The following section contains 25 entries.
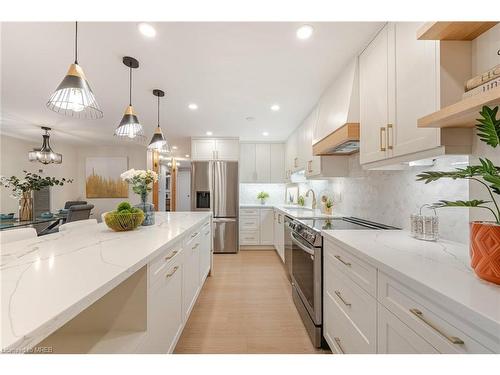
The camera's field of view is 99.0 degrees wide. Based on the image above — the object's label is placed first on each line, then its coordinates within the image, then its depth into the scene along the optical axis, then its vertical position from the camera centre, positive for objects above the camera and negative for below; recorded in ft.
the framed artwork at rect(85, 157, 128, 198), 19.97 +1.24
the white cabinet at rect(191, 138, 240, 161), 15.05 +2.89
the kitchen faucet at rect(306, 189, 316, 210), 11.72 -0.75
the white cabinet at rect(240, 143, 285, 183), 16.33 +2.20
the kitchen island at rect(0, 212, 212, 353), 1.89 -1.06
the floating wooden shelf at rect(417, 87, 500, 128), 2.51 +1.03
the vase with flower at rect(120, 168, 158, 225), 6.35 +0.18
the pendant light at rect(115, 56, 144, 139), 6.36 +2.02
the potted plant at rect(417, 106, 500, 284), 2.35 -0.44
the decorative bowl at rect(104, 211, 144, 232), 5.32 -0.77
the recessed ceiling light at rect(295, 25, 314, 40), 4.93 +3.75
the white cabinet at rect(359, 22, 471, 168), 3.47 +1.84
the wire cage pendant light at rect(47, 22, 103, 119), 4.12 +1.96
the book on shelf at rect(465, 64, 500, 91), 2.68 +1.48
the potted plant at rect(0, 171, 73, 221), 10.21 -0.22
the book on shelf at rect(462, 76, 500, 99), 2.60 +1.31
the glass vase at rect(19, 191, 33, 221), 10.34 -0.80
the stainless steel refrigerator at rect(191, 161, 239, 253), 14.67 -0.08
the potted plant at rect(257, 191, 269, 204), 16.83 -0.50
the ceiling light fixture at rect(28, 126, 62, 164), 12.57 +2.08
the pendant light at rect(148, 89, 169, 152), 8.19 +1.92
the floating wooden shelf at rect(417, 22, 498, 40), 3.20 +2.45
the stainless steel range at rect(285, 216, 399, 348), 5.53 -2.21
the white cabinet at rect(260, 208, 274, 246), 15.12 -2.63
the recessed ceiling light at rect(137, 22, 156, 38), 4.91 +3.80
